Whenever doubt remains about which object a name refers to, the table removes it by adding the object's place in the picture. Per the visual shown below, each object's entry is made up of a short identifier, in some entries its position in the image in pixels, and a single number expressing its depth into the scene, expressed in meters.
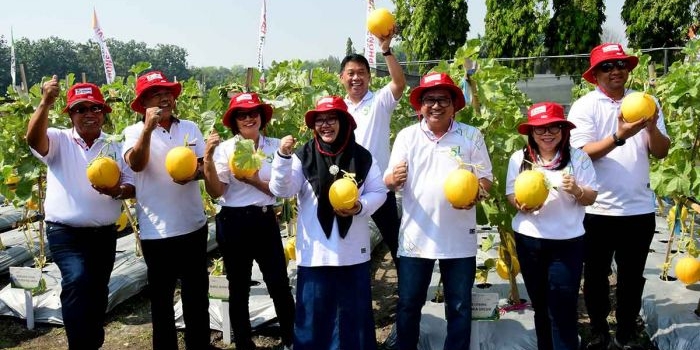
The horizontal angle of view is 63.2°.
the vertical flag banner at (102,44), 10.73
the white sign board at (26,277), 5.09
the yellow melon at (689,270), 4.89
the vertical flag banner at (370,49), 10.47
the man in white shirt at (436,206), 3.42
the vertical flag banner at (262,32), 9.67
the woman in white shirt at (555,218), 3.43
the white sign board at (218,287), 4.49
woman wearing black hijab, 3.40
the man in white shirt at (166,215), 3.77
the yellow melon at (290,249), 6.00
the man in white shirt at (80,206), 3.77
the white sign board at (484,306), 3.67
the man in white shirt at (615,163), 3.81
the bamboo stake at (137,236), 6.02
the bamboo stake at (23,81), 5.32
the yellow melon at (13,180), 6.57
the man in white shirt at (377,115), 4.24
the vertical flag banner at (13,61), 9.21
